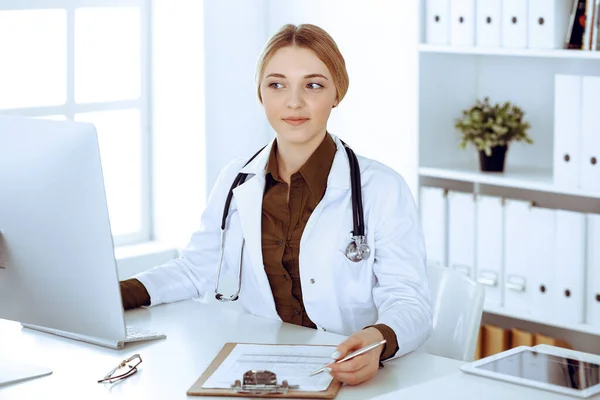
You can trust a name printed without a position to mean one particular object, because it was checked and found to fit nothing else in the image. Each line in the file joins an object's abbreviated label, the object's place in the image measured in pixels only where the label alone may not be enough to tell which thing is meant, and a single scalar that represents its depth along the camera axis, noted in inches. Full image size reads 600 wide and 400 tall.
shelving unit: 130.9
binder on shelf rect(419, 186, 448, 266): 132.6
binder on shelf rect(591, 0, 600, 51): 114.9
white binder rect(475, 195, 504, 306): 127.1
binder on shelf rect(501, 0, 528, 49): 121.3
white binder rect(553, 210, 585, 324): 119.0
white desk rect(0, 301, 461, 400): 66.6
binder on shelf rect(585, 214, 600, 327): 117.6
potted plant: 129.0
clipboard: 64.0
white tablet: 62.9
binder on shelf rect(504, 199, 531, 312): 124.3
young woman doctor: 83.4
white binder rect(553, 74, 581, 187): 116.0
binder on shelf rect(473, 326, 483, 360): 134.1
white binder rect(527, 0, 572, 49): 118.3
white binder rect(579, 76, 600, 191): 114.3
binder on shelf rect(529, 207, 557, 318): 122.0
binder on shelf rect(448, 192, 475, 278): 130.0
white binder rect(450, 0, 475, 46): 126.8
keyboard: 75.9
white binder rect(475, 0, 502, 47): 124.0
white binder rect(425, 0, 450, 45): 129.6
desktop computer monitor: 64.7
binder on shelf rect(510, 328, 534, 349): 129.8
